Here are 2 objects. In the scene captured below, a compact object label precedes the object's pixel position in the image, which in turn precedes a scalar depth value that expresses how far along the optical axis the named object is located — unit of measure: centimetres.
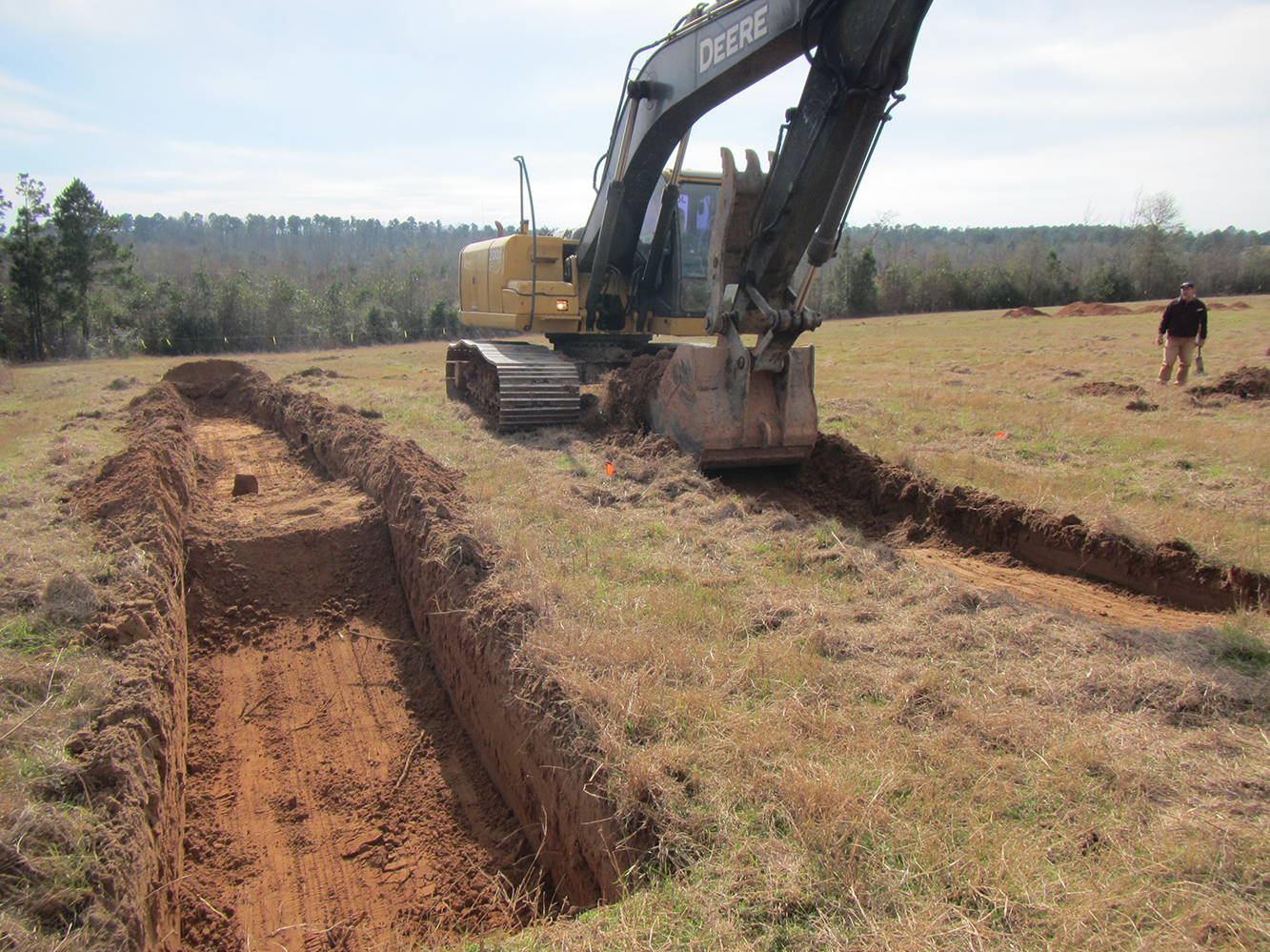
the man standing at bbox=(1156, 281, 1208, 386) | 1193
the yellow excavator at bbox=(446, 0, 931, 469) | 582
